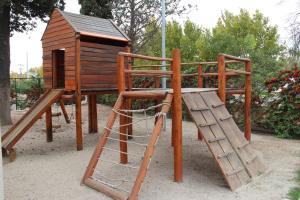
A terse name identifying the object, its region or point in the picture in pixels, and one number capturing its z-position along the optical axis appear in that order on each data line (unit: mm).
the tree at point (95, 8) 12992
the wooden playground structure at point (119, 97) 4629
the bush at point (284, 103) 8117
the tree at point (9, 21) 9984
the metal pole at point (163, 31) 8696
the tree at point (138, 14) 15359
